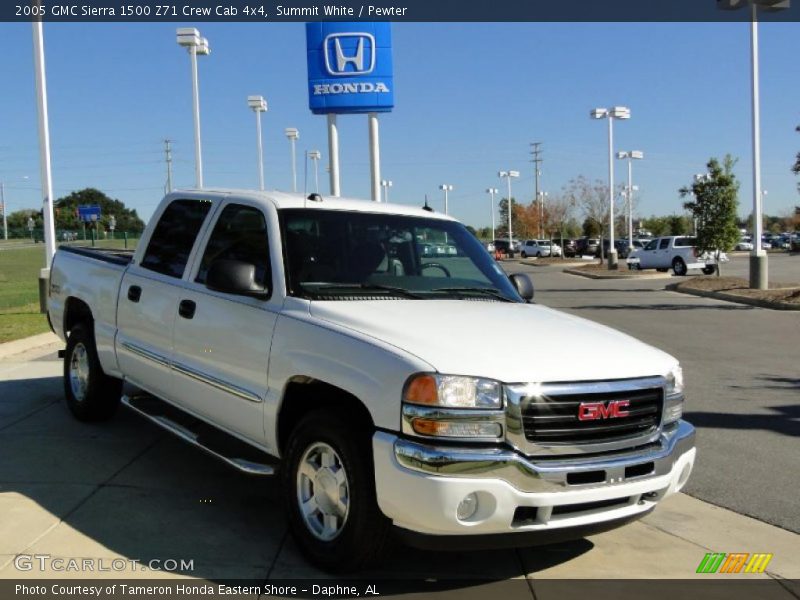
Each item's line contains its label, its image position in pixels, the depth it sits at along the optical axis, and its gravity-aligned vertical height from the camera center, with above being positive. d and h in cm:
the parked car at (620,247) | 6072 -118
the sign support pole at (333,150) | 2472 +289
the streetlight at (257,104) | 3434 +606
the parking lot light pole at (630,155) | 5578 +540
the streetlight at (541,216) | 7019 +166
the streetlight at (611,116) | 4394 +653
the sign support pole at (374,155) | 2469 +269
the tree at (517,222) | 8548 +155
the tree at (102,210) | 11665 +620
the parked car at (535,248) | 6600 -112
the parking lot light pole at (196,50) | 2536 +653
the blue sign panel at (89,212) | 7556 +372
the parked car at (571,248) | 6500 -116
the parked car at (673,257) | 3509 -120
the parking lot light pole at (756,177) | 2300 +151
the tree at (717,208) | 2697 +75
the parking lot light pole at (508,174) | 7894 +613
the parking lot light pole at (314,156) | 4650 +507
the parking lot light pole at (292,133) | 4062 +559
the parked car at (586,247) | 6538 -112
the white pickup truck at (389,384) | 347 -71
